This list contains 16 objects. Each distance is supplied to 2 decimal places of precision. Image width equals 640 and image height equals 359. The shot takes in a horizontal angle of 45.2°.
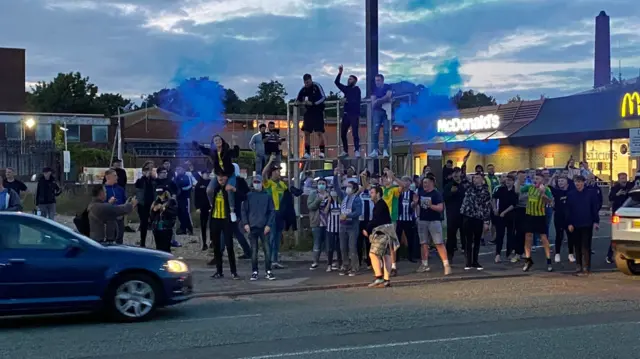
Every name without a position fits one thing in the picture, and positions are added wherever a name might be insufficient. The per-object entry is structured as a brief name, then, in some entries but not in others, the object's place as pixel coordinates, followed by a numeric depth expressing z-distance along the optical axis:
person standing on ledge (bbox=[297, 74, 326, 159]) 17.52
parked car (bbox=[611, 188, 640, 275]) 12.79
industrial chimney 47.50
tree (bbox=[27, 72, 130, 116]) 85.62
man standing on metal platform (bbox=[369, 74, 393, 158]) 17.59
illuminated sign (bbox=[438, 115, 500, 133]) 39.03
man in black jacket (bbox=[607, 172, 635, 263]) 15.25
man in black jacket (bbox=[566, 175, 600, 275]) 14.07
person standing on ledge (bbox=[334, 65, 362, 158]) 17.64
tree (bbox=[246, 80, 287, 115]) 69.69
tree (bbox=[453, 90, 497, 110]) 76.00
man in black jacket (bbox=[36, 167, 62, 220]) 17.03
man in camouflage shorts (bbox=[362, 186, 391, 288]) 12.70
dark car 9.05
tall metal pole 17.69
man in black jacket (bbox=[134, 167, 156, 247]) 15.30
